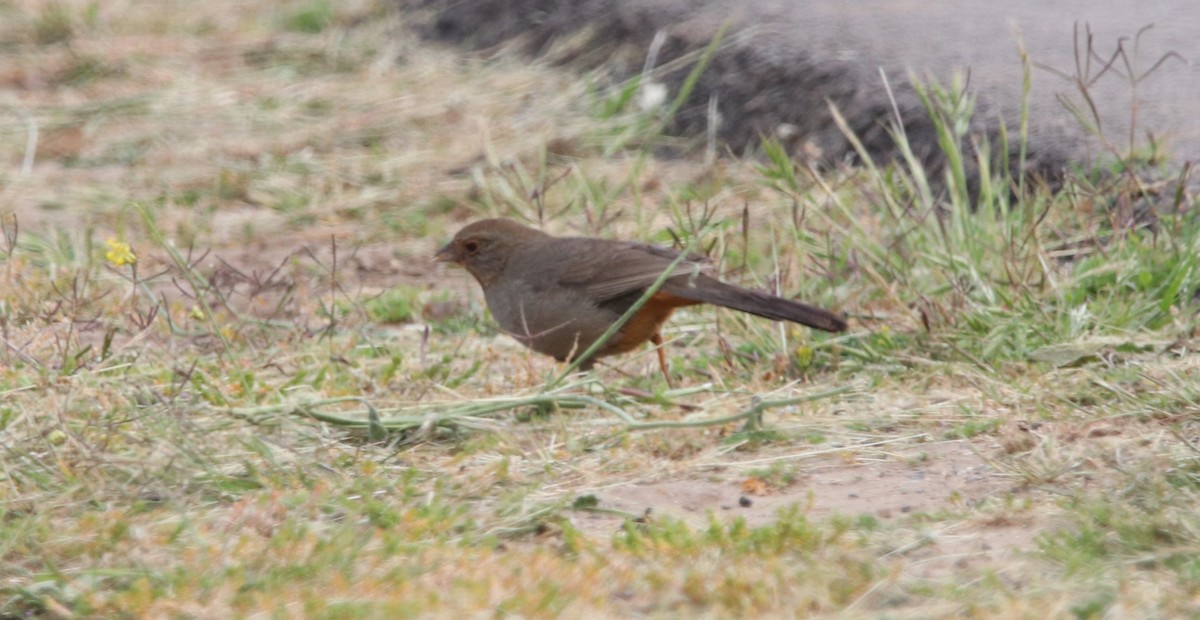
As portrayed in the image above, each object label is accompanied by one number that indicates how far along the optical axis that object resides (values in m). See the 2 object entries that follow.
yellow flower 9.87
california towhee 10.23
